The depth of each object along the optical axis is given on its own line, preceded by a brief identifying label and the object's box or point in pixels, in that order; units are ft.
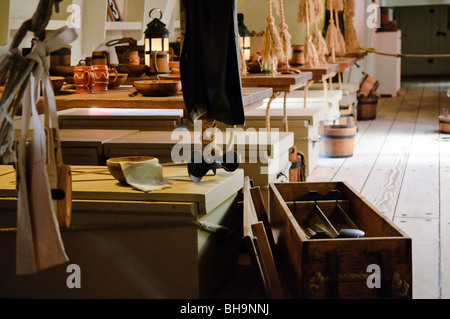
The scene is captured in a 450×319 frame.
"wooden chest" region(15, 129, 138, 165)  12.78
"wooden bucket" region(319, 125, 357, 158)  21.85
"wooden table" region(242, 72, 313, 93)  14.79
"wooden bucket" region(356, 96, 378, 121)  31.94
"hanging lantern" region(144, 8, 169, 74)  13.79
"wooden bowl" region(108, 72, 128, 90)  12.73
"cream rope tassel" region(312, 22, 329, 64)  20.69
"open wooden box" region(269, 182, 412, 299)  7.26
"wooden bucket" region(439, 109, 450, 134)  26.84
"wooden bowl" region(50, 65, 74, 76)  13.32
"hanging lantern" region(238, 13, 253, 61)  16.88
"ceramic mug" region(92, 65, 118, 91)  11.88
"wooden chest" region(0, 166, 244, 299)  8.01
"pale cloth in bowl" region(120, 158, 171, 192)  8.38
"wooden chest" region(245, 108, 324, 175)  17.49
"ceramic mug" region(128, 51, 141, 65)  15.20
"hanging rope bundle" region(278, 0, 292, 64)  15.84
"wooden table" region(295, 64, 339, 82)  18.88
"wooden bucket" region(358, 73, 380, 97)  32.27
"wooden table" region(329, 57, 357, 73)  23.11
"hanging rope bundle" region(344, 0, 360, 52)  26.18
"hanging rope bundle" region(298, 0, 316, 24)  18.84
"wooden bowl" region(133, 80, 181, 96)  10.68
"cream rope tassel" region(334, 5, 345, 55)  23.79
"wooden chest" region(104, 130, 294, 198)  12.48
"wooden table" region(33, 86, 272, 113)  10.48
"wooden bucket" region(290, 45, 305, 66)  19.62
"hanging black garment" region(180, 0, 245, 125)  8.14
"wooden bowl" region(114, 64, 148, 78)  14.38
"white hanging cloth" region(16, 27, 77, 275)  5.50
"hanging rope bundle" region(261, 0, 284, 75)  14.64
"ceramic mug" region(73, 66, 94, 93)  11.61
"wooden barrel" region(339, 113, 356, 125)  23.86
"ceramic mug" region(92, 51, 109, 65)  13.55
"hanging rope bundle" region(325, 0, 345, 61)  22.91
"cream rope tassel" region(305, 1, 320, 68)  19.33
